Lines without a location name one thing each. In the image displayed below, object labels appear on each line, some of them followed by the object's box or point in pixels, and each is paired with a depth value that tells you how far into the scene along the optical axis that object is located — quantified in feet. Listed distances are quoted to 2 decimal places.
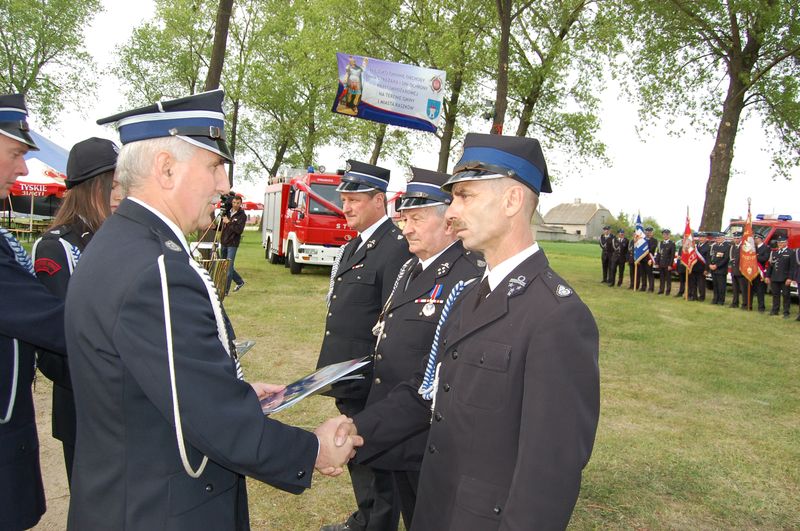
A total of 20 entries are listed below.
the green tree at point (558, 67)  74.84
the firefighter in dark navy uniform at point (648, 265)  63.72
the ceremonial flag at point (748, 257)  52.75
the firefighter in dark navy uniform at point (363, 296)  12.16
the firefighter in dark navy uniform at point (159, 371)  5.19
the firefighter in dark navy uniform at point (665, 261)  61.77
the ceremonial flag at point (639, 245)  63.00
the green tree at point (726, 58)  68.03
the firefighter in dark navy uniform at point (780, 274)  50.06
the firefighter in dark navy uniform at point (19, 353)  7.34
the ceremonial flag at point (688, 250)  58.18
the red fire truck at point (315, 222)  55.93
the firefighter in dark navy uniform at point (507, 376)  5.78
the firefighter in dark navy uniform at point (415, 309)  10.31
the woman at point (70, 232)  9.10
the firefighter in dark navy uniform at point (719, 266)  55.44
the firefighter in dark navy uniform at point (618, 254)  67.77
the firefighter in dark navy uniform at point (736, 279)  54.39
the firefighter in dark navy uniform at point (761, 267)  52.80
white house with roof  339.57
